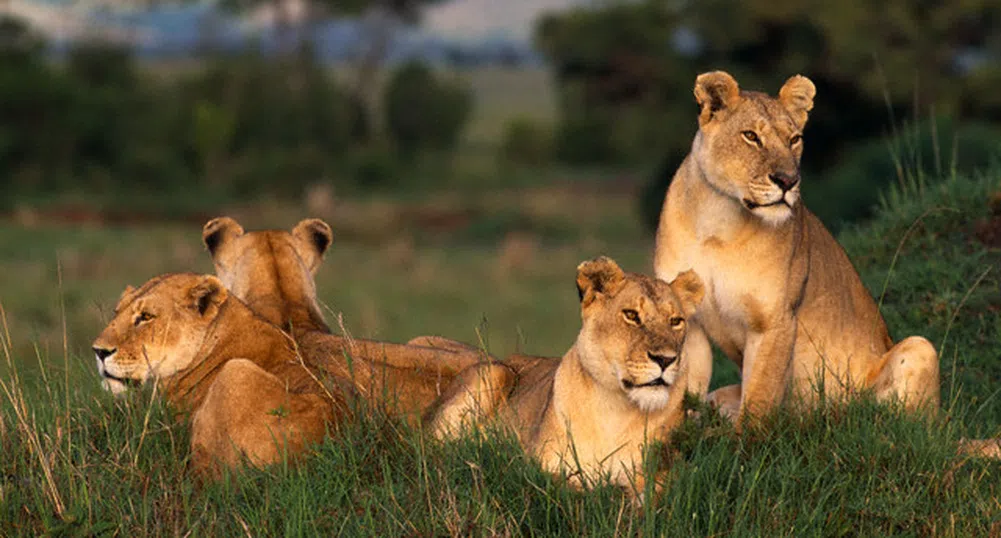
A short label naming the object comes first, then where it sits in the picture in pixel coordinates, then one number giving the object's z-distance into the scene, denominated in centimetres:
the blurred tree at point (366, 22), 11719
